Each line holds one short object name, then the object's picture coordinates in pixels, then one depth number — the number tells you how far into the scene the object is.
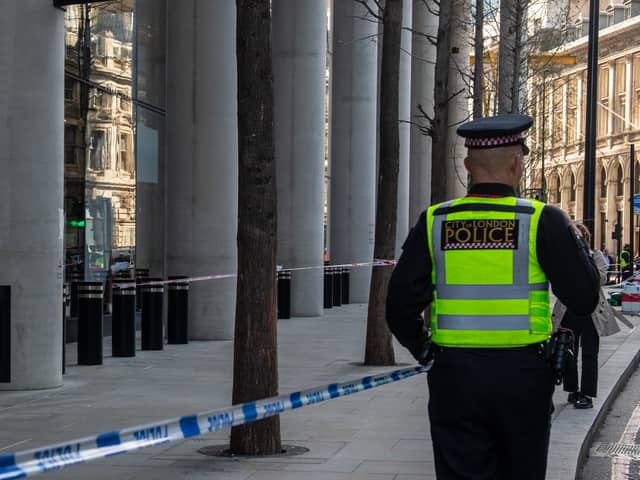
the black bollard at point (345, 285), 33.38
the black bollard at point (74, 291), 20.67
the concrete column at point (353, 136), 32.16
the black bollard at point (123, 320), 16.89
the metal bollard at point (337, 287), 32.12
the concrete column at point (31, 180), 12.77
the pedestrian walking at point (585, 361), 11.77
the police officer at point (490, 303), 4.88
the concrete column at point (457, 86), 22.45
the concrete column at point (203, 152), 20.02
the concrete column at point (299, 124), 26.19
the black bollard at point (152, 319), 18.22
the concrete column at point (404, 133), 36.19
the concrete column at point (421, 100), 37.99
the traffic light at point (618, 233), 62.19
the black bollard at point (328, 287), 31.26
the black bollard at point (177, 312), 19.34
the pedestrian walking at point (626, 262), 55.11
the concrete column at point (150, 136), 24.06
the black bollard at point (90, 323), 15.55
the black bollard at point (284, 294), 25.94
